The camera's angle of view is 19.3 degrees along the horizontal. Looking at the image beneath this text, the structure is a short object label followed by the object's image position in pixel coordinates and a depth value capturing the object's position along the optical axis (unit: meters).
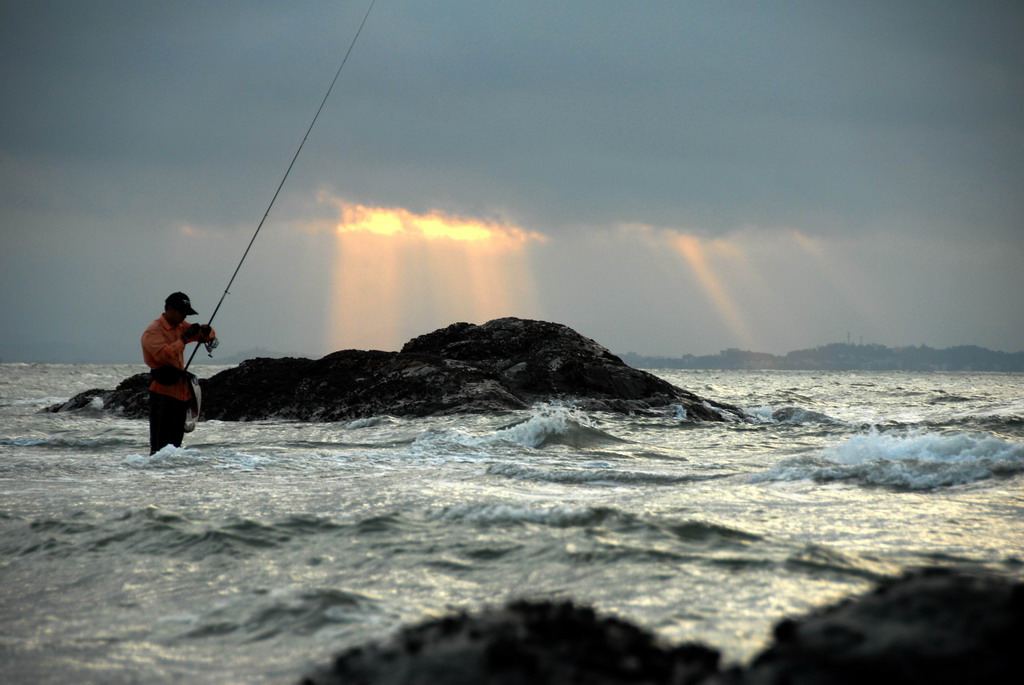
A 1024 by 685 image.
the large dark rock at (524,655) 9.17
